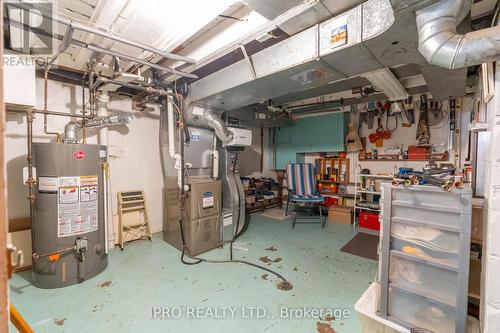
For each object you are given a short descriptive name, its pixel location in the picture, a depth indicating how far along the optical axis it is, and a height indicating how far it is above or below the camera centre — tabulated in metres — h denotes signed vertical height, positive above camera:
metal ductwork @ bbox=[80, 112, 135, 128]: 2.66 +0.49
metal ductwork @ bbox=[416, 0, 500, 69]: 1.04 +0.61
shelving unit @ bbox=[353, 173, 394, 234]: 3.89 -0.66
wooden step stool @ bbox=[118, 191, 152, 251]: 3.12 -0.86
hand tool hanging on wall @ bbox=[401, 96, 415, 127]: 3.80 +0.81
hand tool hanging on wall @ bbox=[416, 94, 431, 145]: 3.75 +0.61
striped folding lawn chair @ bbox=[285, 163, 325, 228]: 4.61 -0.43
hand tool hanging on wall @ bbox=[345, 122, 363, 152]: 4.41 +0.43
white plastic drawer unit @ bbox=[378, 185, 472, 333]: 1.16 -0.56
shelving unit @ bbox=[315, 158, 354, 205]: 4.68 -0.30
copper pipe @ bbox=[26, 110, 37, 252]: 2.02 -0.01
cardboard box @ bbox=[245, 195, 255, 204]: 4.74 -0.85
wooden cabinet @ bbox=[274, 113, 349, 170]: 4.51 +0.54
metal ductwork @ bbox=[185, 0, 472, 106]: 1.33 +0.78
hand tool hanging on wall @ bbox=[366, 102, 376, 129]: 4.31 +0.87
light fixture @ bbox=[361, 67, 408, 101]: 2.38 +0.96
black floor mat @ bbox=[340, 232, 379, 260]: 2.92 -1.24
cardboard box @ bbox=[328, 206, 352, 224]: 4.25 -1.07
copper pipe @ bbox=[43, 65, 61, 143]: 2.27 +0.61
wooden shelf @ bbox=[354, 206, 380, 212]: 3.80 -0.85
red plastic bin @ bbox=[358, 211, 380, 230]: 3.73 -1.03
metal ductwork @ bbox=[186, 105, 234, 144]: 3.04 +0.57
